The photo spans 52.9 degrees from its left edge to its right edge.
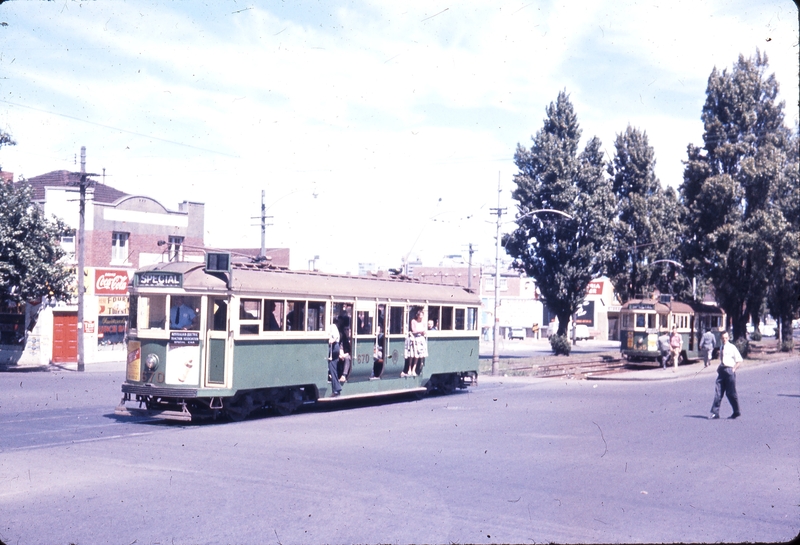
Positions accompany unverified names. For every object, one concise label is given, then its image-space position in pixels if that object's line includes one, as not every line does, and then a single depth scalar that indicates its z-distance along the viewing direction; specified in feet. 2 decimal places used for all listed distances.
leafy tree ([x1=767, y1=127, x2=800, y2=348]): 135.95
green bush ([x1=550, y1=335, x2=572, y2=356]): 144.36
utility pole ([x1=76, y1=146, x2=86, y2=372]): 103.14
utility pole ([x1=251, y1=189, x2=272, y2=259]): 131.13
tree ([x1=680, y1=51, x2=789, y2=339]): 137.18
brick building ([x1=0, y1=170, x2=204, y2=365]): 118.21
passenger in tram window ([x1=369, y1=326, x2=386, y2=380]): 63.36
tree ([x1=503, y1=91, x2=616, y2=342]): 135.54
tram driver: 50.90
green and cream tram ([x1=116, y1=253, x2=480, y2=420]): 50.19
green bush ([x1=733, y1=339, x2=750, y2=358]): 154.10
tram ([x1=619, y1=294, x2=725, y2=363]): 123.24
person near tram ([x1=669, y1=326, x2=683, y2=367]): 118.62
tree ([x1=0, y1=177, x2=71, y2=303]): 99.04
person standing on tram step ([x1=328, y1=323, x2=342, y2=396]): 58.44
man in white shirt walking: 55.62
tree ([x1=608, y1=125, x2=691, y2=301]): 148.25
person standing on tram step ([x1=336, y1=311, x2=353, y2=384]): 59.52
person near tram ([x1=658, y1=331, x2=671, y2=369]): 118.01
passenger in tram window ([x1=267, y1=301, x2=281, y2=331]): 54.19
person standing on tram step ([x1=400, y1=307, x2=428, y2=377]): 67.10
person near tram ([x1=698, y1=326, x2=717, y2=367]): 119.34
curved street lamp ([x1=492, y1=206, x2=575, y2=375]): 104.83
